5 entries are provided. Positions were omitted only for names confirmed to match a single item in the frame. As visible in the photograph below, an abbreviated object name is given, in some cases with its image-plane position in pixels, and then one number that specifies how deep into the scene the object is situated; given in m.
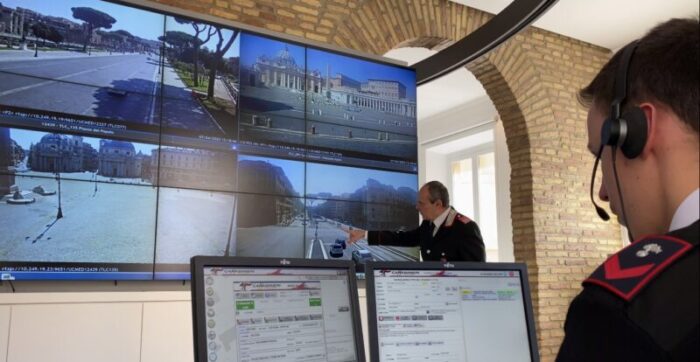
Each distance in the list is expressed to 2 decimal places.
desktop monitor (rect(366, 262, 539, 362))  1.44
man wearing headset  0.59
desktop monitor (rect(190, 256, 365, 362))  1.19
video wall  2.79
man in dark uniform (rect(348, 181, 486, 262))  3.69
